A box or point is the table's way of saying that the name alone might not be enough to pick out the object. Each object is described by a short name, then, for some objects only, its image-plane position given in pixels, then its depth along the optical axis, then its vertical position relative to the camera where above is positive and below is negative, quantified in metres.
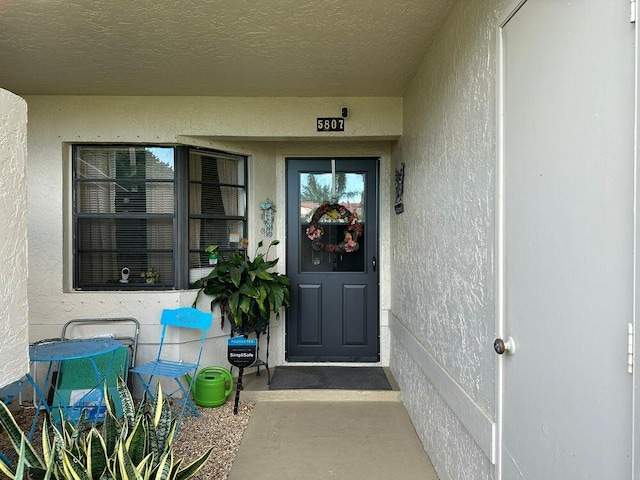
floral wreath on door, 3.71 +0.09
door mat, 3.22 -1.29
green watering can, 3.02 -1.24
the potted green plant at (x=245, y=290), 3.12 -0.45
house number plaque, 3.15 +0.96
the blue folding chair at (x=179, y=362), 2.74 -0.96
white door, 0.84 +0.00
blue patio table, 2.14 -0.69
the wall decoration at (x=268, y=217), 3.70 +0.21
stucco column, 1.21 +0.00
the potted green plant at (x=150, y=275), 3.28 -0.33
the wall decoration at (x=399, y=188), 3.11 +0.42
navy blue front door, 3.78 -0.31
